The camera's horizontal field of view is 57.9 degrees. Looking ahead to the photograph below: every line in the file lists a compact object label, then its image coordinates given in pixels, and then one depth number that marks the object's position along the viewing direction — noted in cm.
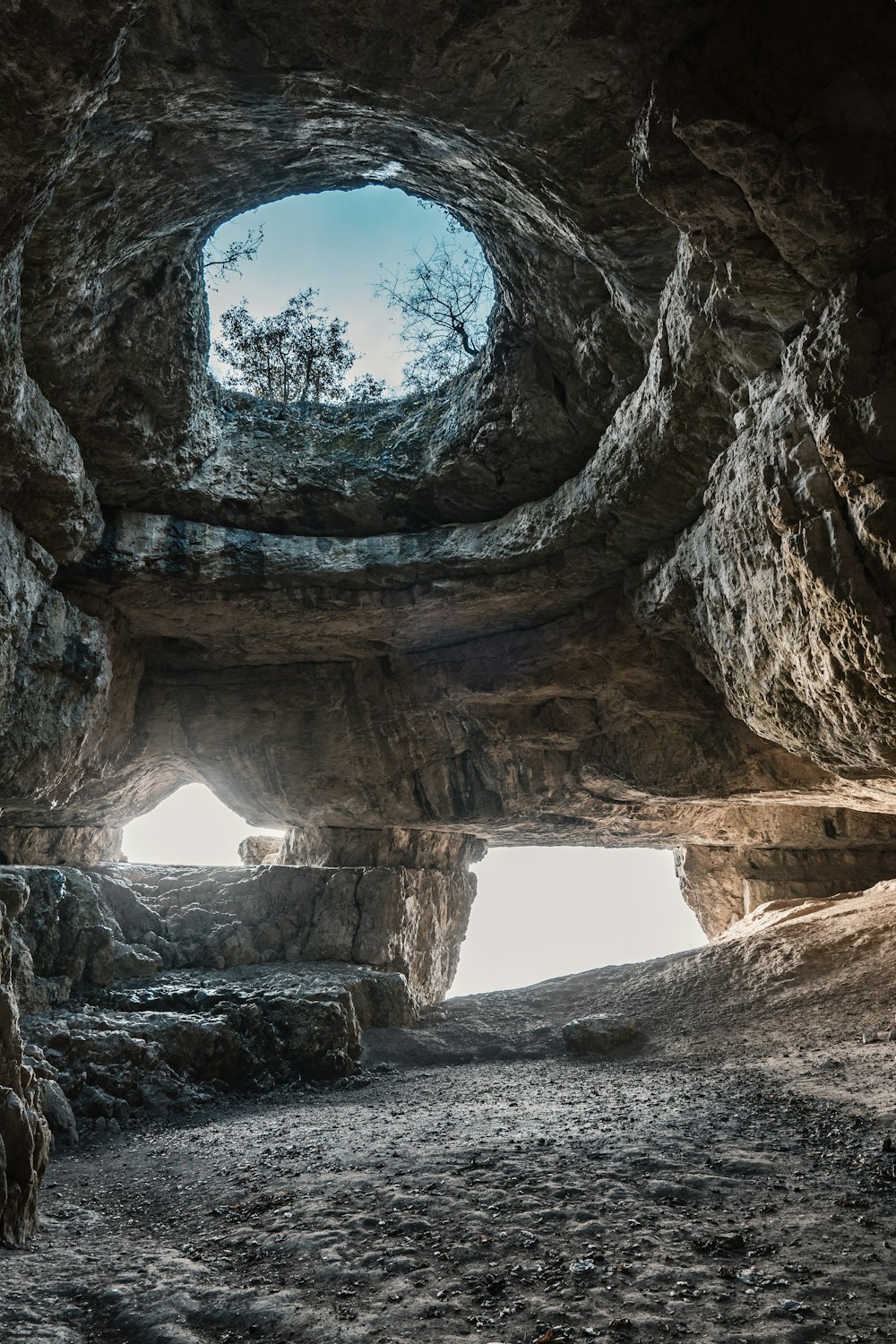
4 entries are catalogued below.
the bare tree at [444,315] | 1084
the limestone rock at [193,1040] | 830
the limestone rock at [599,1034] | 1045
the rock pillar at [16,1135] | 456
